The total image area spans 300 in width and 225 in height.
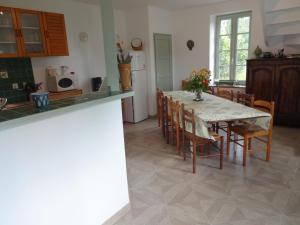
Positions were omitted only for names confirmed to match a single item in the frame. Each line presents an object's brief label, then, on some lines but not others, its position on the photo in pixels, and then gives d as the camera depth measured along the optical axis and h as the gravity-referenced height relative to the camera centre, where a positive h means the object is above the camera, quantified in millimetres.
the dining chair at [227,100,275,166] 2877 -916
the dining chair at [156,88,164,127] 3956 -683
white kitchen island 1337 -661
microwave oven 3856 -250
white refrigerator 4961 -635
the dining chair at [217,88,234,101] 3862 -589
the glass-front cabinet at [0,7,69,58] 3316 +548
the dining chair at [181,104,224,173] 2773 -910
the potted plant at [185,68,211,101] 3432 -304
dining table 2701 -644
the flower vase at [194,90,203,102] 3602 -563
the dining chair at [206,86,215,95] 4379 -576
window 5023 +309
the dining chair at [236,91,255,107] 3304 -600
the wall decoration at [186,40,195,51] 5580 +424
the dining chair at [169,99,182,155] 3111 -782
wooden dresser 4152 -491
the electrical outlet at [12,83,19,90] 3664 -254
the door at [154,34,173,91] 5371 +45
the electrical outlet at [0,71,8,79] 3531 -63
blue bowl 1488 -197
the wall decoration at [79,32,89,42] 4473 +593
